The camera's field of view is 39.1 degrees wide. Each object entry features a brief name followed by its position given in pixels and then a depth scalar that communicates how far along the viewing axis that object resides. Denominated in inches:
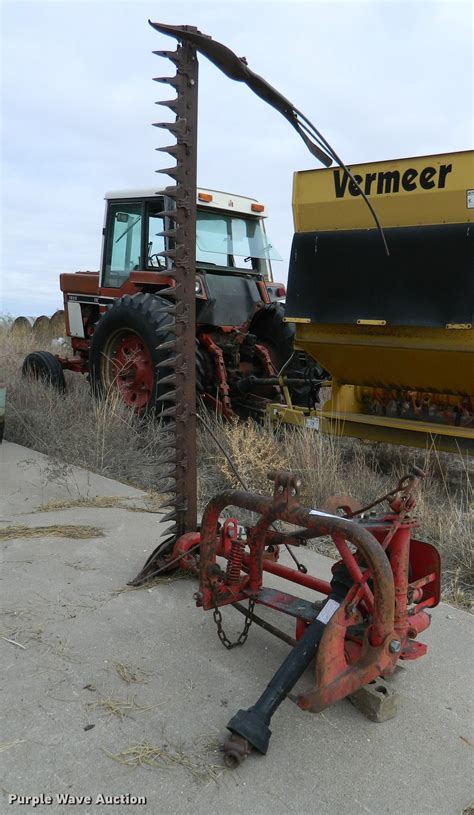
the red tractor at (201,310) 246.4
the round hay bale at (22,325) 584.9
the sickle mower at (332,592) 74.2
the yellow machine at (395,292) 174.6
